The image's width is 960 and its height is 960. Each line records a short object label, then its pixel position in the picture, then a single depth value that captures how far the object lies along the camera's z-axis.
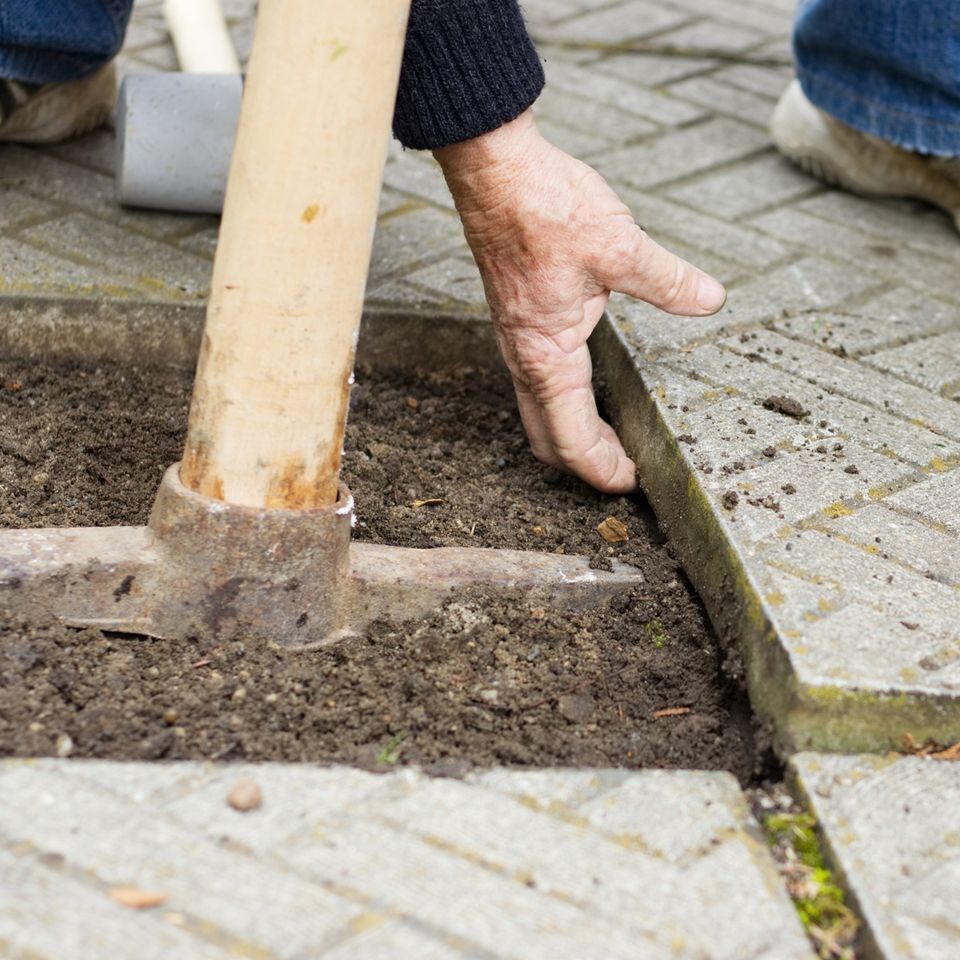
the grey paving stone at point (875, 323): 2.65
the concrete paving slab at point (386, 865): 1.30
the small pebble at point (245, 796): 1.45
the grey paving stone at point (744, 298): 2.57
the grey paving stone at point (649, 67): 4.28
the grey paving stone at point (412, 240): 2.86
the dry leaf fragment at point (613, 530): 2.19
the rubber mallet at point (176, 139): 2.92
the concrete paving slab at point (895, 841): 1.39
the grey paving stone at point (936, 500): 2.04
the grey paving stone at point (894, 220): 3.24
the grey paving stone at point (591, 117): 3.80
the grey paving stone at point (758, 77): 4.30
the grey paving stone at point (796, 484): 1.97
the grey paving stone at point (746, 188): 3.37
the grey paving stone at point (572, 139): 3.64
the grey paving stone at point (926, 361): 2.53
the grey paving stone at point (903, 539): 1.91
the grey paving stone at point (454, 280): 2.73
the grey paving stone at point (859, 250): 3.02
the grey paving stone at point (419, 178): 3.26
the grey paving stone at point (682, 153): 3.52
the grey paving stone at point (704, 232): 3.06
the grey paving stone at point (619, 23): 4.61
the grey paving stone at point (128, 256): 2.62
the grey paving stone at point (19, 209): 2.86
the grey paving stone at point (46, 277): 2.55
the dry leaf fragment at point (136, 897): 1.30
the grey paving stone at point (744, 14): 4.91
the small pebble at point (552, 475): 2.36
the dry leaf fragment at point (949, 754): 1.65
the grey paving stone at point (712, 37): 4.62
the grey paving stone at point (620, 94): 3.99
